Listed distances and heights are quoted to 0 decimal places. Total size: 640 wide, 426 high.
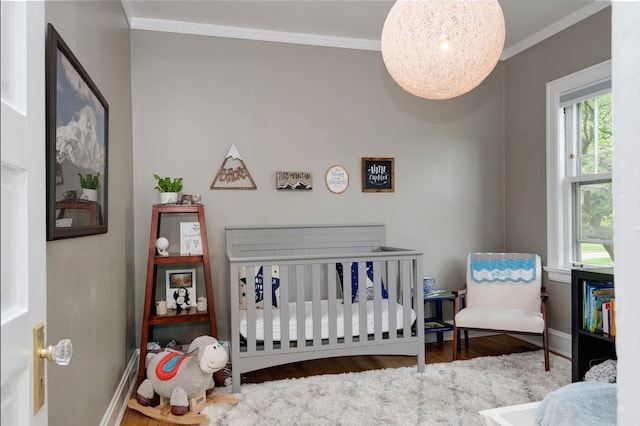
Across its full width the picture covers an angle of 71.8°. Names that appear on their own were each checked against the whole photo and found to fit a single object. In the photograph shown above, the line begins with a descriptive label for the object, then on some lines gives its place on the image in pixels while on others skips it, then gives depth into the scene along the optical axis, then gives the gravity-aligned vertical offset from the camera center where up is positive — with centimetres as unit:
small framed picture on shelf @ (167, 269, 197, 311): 307 -54
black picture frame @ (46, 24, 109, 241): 137 +27
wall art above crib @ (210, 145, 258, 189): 346 +30
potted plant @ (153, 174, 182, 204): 301 +17
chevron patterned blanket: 348 -45
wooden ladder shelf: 284 -43
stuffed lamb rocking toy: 244 -95
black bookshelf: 270 -82
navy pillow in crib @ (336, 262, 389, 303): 336 -53
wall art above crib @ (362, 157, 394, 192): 377 +32
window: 319 +30
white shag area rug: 236 -110
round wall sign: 370 +28
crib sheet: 285 -72
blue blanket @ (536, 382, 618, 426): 85 -39
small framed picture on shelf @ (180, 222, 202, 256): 302 -18
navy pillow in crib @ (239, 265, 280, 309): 319 -57
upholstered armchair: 316 -65
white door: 68 +2
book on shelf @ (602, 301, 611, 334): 256 -63
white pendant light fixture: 200 +80
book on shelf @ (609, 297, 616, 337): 251 -66
